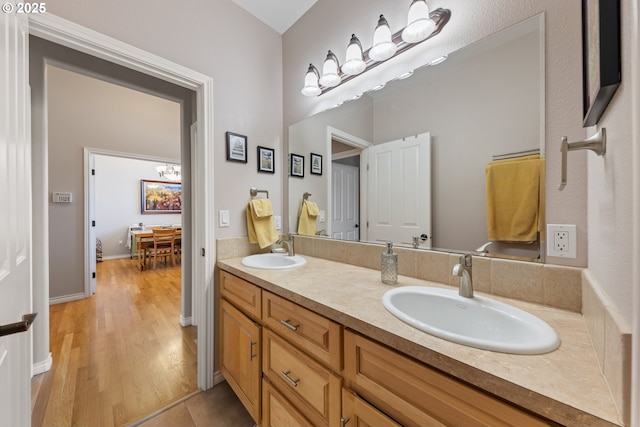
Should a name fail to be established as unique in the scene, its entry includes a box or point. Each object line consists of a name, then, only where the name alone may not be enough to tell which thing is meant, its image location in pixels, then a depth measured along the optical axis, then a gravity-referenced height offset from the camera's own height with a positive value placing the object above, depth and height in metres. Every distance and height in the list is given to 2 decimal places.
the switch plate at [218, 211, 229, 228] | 1.70 -0.04
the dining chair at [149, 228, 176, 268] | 4.77 -0.62
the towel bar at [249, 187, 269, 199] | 1.87 +0.16
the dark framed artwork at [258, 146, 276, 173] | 1.92 +0.42
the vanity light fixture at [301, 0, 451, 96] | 1.13 +0.90
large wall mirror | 0.96 +0.36
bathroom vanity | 0.47 -0.40
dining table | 4.67 -0.61
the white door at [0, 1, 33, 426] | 0.65 +0.00
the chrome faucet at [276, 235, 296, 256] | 1.81 -0.27
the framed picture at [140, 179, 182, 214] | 6.29 +0.42
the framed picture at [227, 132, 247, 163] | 1.72 +0.47
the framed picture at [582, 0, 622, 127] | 0.46 +0.33
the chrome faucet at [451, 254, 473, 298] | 0.87 -0.24
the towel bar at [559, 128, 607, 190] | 0.58 +0.16
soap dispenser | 1.10 -0.26
